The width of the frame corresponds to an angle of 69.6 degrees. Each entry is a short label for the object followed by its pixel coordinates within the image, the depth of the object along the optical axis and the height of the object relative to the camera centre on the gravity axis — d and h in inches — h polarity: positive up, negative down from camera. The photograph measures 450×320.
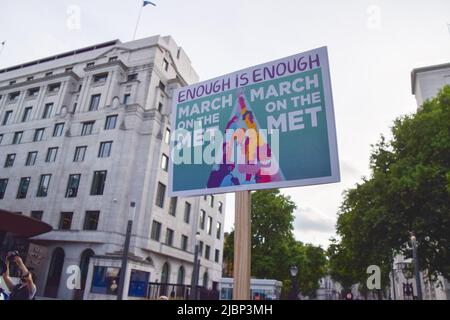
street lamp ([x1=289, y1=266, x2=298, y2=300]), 954.2 +59.4
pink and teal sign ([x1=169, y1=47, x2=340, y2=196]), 153.3 +77.5
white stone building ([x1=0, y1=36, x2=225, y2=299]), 1111.6 +431.9
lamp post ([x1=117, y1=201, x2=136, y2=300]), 723.4 +35.1
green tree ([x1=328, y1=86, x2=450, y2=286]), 725.3 +218.1
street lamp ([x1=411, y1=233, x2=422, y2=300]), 677.3 +53.9
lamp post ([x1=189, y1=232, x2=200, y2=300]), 796.0 +4.2
